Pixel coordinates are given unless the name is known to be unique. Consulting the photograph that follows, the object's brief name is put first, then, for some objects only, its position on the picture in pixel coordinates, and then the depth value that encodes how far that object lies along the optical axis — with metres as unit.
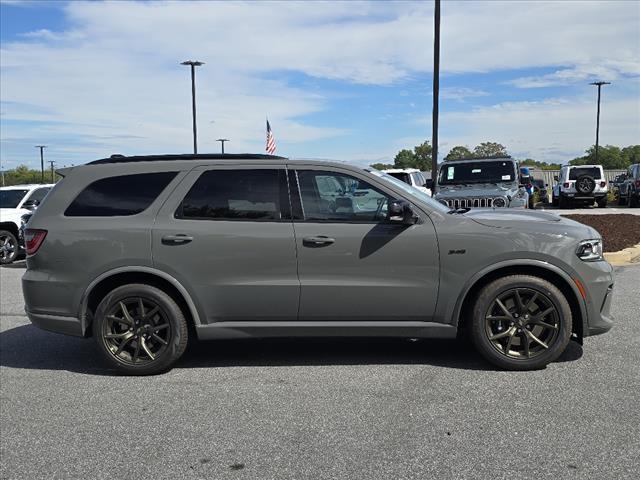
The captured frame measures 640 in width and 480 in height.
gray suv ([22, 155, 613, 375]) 4.86
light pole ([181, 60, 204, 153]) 31.68
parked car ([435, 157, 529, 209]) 12.45
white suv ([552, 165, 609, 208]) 25.98
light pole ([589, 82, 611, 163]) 45.44
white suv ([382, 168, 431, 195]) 17.27
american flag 25.97
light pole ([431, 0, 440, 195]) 15.94
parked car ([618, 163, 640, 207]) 26.12
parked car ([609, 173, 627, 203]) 29.28
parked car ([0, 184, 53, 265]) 13.83
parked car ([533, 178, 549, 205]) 33.10
